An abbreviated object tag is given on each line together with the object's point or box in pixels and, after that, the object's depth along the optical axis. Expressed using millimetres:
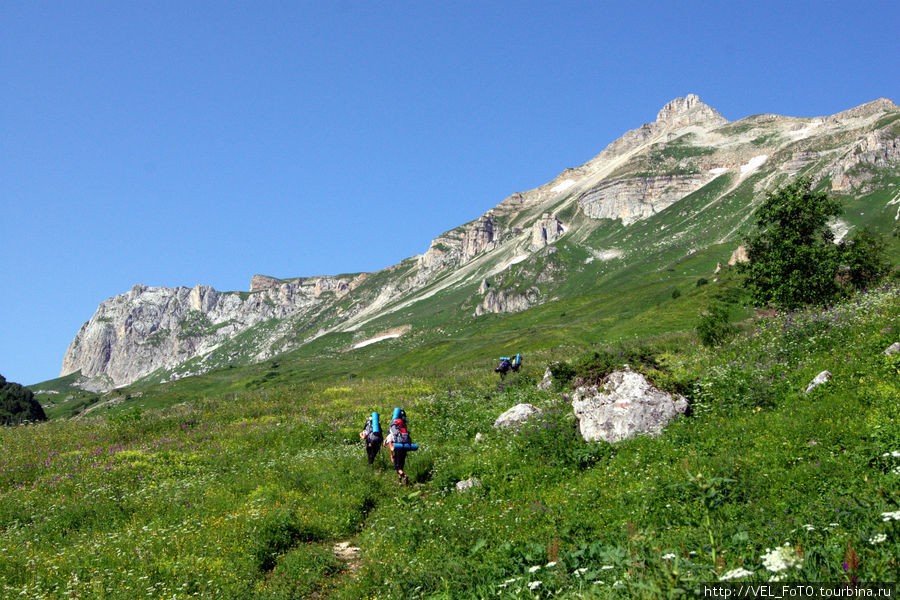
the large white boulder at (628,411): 14664
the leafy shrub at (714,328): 27270
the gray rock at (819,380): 13258
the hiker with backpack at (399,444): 16203
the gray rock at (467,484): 13839
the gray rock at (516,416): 18589
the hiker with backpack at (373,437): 17359
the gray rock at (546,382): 24794
